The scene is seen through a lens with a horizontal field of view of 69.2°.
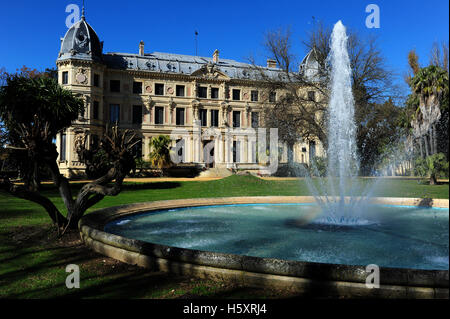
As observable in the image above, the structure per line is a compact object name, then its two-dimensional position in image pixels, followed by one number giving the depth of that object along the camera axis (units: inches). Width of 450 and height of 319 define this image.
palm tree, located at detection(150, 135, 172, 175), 1275.8
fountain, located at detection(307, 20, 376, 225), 374.6
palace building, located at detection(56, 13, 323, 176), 1427.2
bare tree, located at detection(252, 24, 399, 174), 970.1
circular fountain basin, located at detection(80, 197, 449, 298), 138.8
